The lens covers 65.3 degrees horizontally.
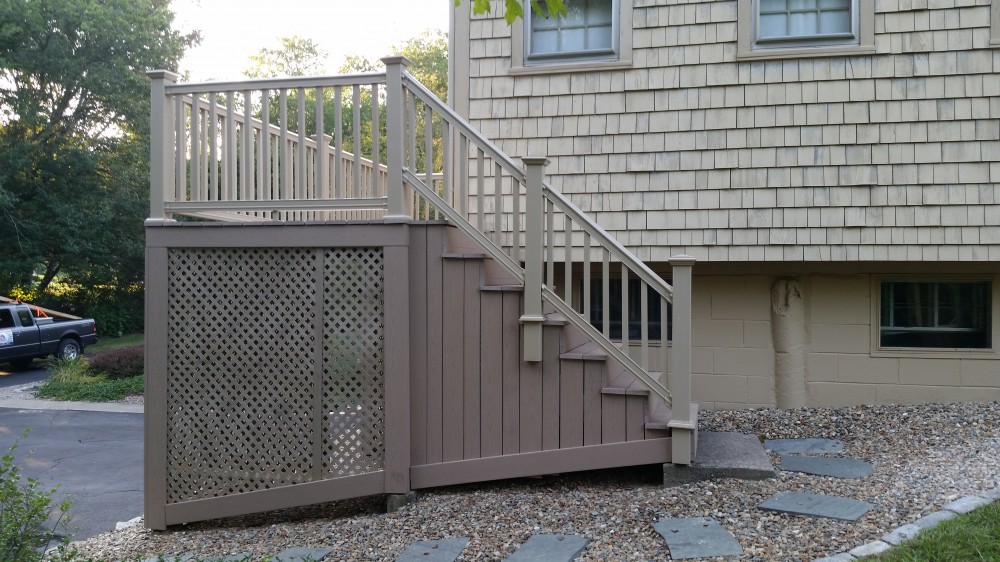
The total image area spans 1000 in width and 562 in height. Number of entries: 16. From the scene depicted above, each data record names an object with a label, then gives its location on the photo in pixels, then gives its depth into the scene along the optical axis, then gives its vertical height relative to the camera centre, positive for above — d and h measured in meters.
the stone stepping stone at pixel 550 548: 3.50 -1.22
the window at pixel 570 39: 6.12 +1.95
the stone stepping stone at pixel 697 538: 3.39 -1.15
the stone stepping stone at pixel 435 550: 3.67 -1.28
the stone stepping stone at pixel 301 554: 3.81 -1.35
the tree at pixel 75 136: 18.84 +3.92
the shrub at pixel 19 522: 3.28 -1.04
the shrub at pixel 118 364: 13.74 -1.40
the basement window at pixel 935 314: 6.11 -0.24
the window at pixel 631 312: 6.66 -0.24
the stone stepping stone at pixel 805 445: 5.12 -1.08
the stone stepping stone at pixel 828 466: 4.45 -1.07
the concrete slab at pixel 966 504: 3.56 -1.02
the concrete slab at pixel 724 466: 4.37 -1.02
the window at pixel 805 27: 5.71 +1.92
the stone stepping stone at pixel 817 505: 3.70 -1.08
